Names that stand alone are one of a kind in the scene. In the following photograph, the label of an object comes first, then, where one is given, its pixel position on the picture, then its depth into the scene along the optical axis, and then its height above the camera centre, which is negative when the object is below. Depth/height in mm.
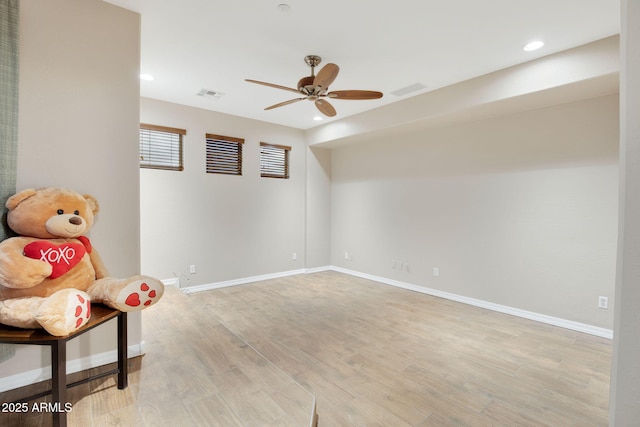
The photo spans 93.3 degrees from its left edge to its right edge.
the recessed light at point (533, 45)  2687 +1495
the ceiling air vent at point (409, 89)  3672 +1510
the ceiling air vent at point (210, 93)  3915 +1518
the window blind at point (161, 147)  4223 +877
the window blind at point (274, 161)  5359 +877
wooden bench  1414 -667
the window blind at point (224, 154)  4773 +875
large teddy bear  1476 -352
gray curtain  1764 +618
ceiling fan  2666 +1133
